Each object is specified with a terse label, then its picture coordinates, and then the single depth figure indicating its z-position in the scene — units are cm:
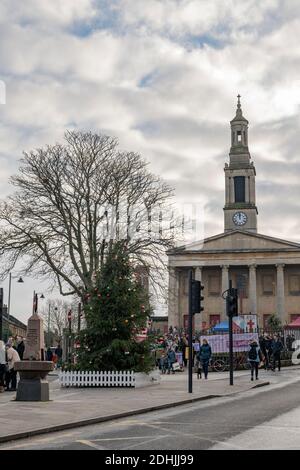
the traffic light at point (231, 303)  2552
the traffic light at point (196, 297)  2234
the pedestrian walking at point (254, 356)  2808
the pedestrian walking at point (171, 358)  3619
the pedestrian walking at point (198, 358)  3060
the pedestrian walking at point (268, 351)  3592
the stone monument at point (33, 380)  1834
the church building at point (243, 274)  8956
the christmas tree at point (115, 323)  2619
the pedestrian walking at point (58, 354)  4440
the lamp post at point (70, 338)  2776
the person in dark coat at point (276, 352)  3466
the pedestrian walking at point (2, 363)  2205
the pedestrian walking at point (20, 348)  2839
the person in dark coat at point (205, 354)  2945
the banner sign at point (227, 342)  3700
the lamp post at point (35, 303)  3230
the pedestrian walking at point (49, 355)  4120
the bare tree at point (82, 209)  4003
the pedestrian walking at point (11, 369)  2334
